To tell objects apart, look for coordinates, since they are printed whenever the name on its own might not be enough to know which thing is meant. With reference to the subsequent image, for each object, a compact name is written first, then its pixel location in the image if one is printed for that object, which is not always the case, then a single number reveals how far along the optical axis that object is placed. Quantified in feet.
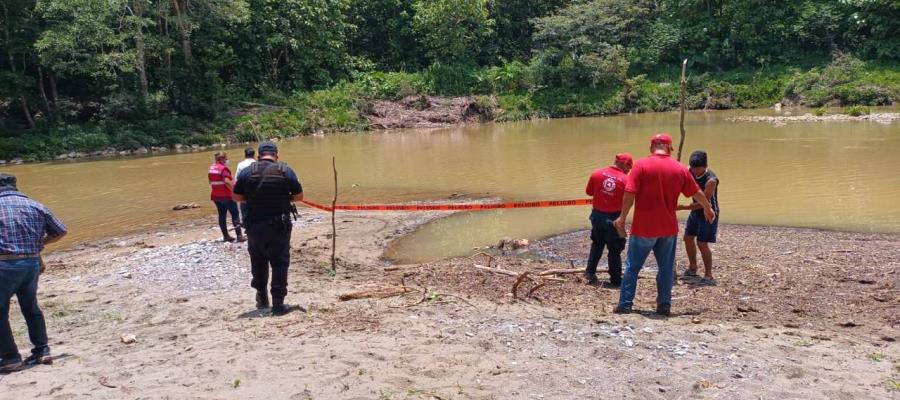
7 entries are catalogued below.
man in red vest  33.91
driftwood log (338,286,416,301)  23.41
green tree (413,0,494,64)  135.85
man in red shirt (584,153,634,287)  24.50
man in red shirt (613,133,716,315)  19.56
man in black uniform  21.17
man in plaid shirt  17.31
